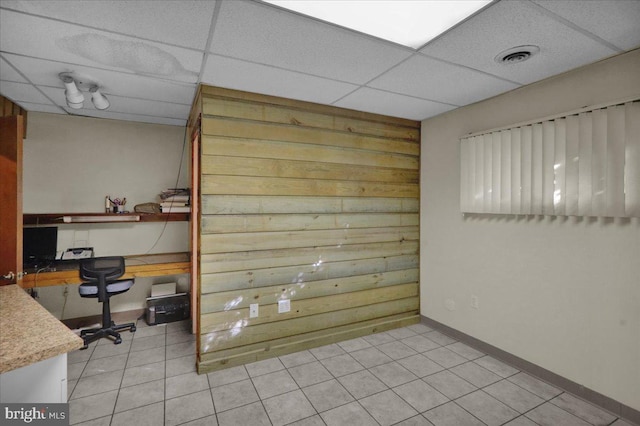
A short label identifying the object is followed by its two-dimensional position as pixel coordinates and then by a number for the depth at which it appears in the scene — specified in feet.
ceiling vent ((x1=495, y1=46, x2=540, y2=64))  6.68
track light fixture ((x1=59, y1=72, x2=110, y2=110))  8.21
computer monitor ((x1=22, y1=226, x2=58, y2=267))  11.00
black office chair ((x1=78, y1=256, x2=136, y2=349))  10.44
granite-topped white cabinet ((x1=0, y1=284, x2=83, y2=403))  4.18
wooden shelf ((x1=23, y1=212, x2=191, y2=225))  11.43
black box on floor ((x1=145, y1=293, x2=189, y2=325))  12.34
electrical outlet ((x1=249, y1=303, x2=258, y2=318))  9.68
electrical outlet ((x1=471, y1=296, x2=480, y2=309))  10.50
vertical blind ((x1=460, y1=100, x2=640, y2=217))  6.98
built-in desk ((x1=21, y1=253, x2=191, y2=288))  10.21
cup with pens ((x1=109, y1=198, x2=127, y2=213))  12.59
